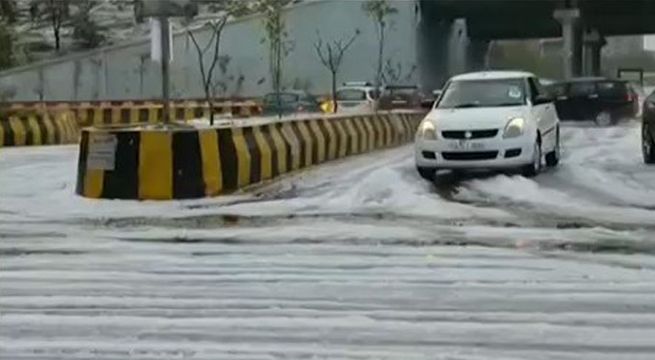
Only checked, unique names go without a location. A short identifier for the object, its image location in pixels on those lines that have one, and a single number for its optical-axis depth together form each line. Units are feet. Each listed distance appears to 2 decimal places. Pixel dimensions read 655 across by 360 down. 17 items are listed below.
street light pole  50.24
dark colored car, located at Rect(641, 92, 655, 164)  60.64
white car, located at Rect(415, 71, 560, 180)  52.08
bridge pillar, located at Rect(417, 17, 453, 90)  230.48
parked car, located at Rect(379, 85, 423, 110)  145.68
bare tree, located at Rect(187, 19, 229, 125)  211.61
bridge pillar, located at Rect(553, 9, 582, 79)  214.69
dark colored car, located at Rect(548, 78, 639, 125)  118.11
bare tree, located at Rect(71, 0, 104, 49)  296.10
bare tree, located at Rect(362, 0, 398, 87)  217.44
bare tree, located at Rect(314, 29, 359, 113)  221.46
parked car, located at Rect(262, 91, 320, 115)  149.07
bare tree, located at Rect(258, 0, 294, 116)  207.62
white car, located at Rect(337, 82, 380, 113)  147.64
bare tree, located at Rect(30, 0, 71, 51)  303.83
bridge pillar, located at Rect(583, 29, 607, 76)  278.46
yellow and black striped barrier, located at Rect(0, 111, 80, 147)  97.35
